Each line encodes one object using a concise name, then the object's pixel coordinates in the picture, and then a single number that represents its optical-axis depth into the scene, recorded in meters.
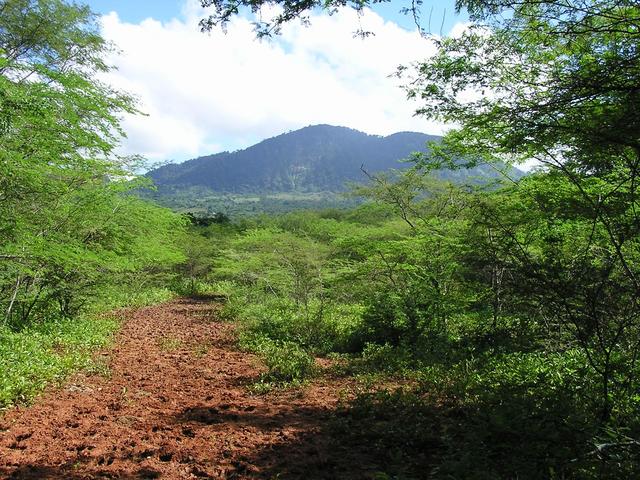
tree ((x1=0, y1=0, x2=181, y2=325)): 6.12
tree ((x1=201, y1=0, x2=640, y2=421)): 3.19
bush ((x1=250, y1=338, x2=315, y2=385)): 7.21
